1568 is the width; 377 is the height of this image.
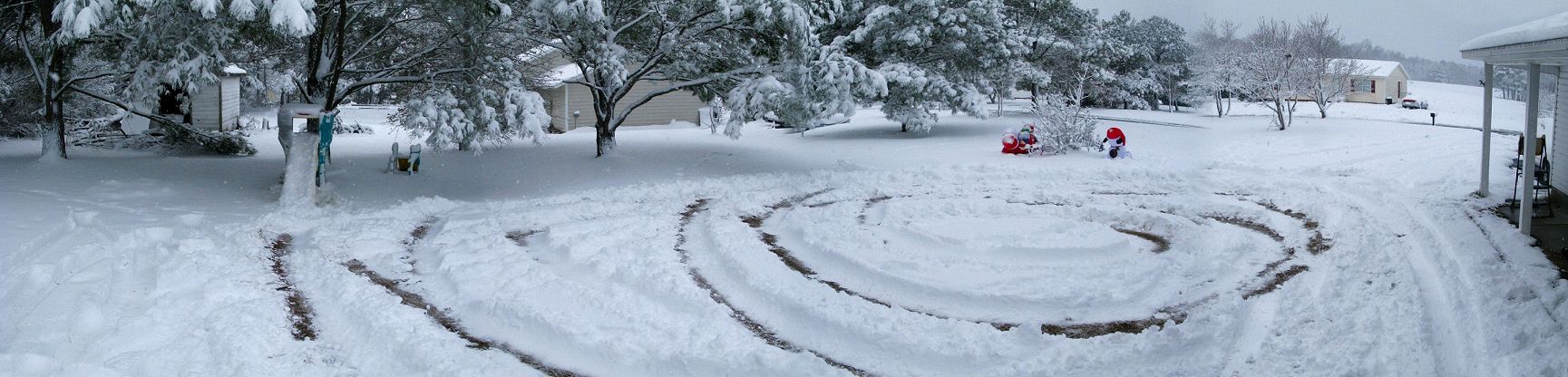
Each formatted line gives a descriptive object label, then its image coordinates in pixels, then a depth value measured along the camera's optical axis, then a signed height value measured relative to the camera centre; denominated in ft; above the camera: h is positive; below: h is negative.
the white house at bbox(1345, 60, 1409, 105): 156.57 +5.99
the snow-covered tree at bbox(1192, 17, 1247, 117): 118.70 +7.34
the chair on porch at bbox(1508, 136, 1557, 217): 41.57 -2.29
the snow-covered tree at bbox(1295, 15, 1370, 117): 105.09 +6.55
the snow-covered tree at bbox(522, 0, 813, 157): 55.72 +4.44
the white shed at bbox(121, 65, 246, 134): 80.38 +0.10
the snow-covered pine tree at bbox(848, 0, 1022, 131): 80.89 +5.65
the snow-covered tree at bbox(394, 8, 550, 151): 50.14 +0.76
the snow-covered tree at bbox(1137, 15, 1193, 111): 146.92 +9.26
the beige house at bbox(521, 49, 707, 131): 104.83 +1.05
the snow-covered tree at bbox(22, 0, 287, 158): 37.11 +2.91
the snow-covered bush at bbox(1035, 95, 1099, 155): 70.03 -0.45
